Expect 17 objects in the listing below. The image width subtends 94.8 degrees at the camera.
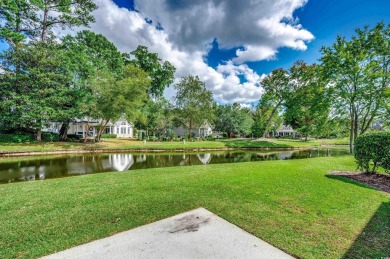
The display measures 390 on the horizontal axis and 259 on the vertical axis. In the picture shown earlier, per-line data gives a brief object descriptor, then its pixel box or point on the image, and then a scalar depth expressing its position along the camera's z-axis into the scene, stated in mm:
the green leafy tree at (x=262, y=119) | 30934
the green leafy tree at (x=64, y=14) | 19422
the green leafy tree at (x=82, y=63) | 20250
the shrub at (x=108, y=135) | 31338
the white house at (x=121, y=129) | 34656
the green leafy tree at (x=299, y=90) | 26161
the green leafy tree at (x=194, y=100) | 31355
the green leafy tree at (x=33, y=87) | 17031
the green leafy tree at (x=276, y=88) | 28706
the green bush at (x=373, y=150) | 6094
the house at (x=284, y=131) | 61531
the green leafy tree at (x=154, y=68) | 33938
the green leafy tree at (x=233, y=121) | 43906
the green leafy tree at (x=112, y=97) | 20703
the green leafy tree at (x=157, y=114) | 31250
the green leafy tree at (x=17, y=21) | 17109
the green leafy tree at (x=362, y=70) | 14781
